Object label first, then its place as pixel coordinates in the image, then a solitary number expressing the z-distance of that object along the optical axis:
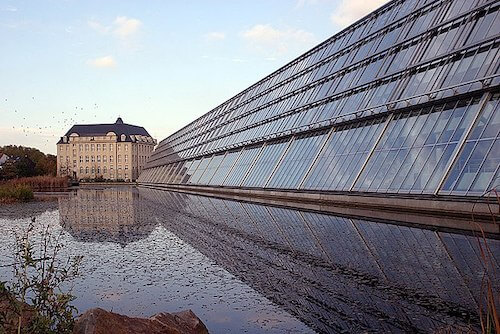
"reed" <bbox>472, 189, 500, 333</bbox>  6.96
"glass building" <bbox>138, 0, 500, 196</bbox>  19.69
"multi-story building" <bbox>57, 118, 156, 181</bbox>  161.88
